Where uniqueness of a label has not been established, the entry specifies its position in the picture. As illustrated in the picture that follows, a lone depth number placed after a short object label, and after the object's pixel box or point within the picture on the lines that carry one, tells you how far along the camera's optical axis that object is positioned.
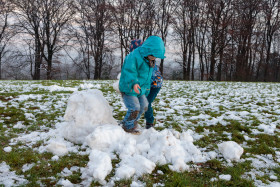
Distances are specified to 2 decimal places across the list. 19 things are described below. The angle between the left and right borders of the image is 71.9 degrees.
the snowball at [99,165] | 2.12
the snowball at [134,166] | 2.20
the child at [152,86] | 3.73
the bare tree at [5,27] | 23.02
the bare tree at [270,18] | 26.92
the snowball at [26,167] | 2.29
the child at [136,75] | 3.13
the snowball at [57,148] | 2.71
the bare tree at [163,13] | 28.31
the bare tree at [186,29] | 27.29
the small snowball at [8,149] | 2.74
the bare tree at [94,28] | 26.83
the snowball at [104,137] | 2.85
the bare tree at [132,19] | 26.33
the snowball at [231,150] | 2.74
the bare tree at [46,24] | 25.03
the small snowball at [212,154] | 2.80
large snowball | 3.21
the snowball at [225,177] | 2.27
